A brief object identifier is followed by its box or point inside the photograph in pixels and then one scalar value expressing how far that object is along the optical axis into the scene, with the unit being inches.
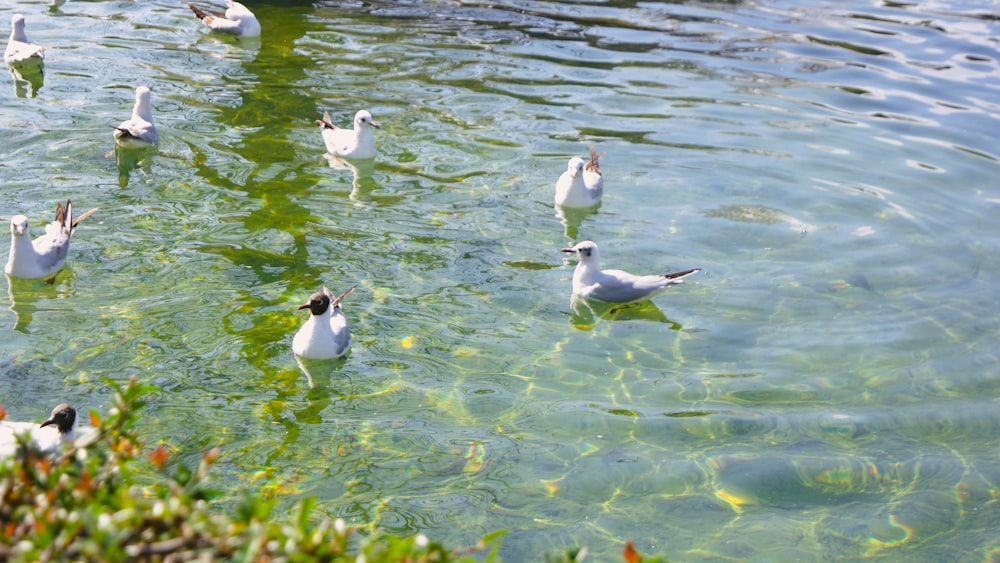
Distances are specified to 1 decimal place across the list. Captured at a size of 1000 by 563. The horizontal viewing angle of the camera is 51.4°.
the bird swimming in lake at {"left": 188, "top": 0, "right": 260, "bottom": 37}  665.0
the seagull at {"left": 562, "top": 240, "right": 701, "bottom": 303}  366.9
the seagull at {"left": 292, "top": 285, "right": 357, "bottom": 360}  317.4
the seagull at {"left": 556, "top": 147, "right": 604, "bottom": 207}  431.5
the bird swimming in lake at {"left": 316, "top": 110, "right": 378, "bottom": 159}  475.8
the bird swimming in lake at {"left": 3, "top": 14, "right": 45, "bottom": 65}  569.3
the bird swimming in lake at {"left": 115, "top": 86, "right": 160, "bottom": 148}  458.9
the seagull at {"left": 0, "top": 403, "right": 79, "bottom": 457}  255.8
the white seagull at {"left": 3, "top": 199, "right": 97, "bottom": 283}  355.6
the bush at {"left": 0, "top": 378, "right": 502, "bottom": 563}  118.0
